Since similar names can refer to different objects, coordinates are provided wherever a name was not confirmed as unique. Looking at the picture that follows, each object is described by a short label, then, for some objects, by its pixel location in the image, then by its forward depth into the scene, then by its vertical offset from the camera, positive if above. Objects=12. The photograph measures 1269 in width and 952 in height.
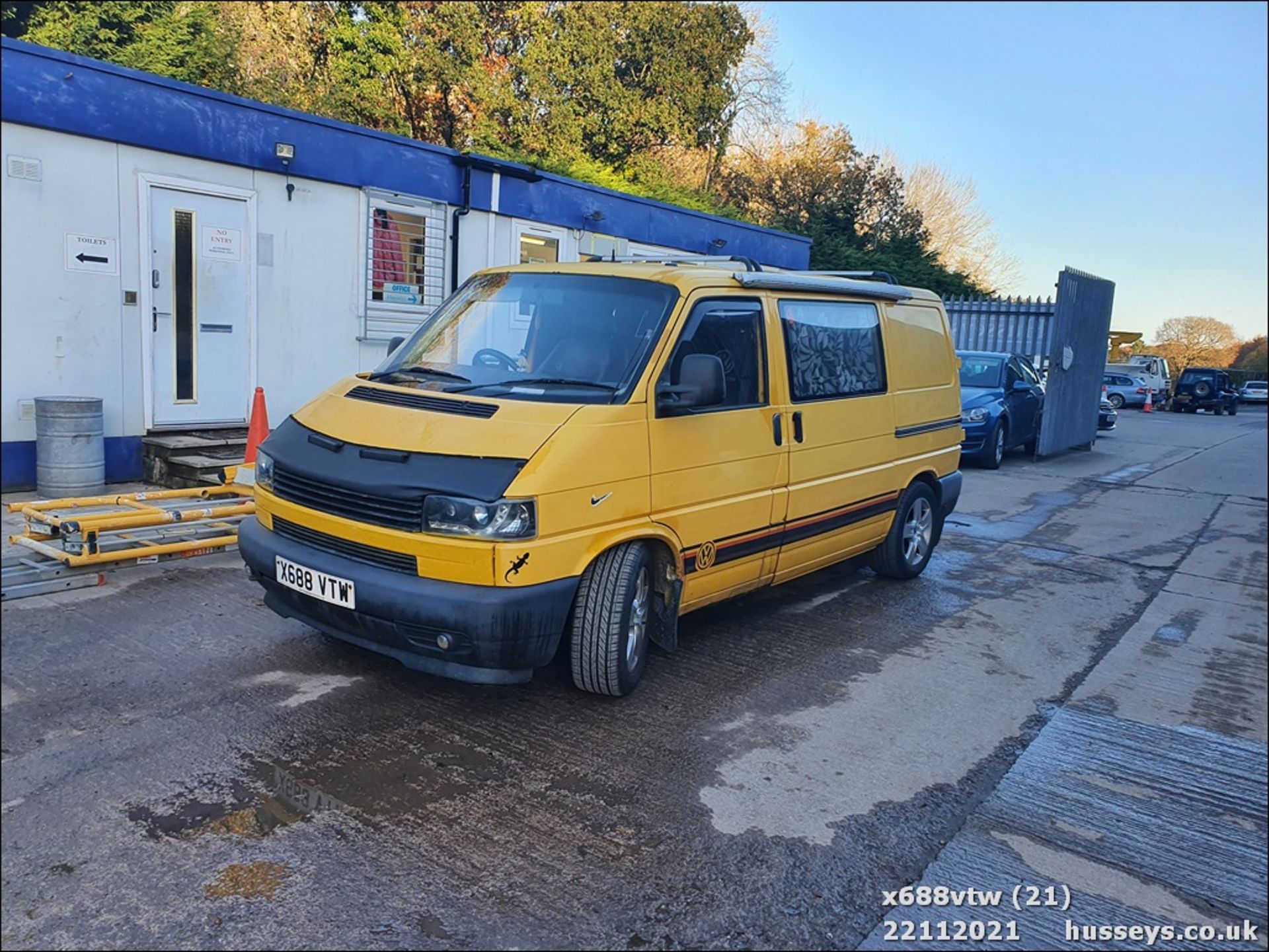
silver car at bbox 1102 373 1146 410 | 33.44 -0.68
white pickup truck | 33.15 -0.06
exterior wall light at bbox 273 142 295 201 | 9.17 +1.62
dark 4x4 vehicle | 30.80 -0.62
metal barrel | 7.05 -0.98
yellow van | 4.01 -0.59
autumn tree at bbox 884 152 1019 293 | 37.16 +5.37
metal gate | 15.79 +0.12
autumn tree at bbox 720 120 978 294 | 29.33 +5.28
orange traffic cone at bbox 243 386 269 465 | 8.20 -0.86
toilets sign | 7.68 +0.48
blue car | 14.39 -0.62
